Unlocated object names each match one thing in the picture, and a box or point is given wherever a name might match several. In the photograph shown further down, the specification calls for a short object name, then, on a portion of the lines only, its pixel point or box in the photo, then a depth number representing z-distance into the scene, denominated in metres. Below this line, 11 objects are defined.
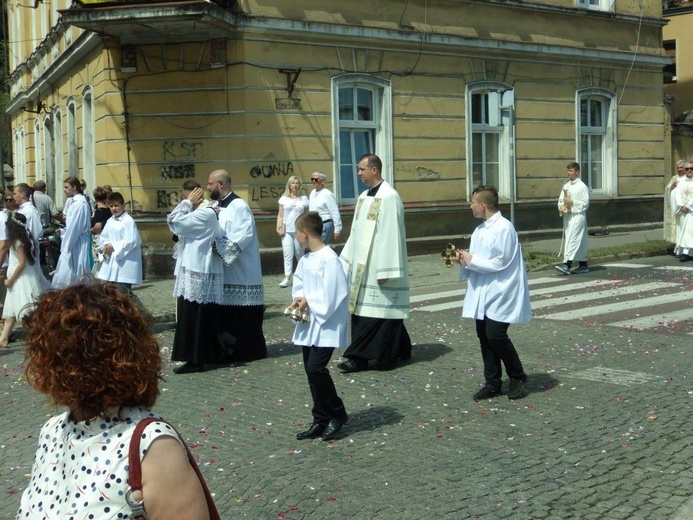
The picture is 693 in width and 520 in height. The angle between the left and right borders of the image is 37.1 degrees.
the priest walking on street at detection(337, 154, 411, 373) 9.16
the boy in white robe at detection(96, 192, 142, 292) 11.57
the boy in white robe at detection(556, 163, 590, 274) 16.52
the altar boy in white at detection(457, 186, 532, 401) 7.85
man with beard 9.76
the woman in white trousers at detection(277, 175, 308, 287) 16.28
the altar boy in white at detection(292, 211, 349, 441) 6.97
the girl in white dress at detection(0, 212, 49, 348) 11.28
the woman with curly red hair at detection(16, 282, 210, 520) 2.47
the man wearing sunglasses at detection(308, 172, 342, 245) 15.81
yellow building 18.02
